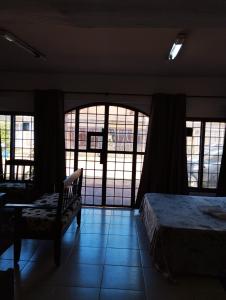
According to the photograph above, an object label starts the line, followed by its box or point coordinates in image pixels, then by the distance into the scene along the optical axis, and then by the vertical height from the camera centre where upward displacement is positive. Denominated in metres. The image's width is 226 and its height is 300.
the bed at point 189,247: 2.45 -1.09
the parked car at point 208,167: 4.68 -0.40
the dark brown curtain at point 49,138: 4.49 +0.14
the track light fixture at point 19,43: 2.76 +1.39
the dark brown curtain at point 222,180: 4.49 -0.64
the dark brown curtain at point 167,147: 4.39 +0.00
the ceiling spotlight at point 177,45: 2.76 +1.35
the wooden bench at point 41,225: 2.54 -0.91
